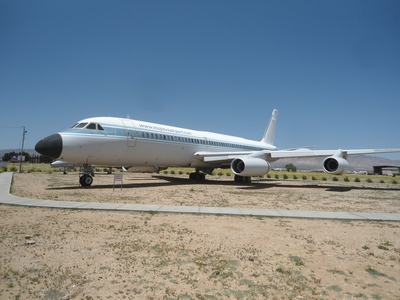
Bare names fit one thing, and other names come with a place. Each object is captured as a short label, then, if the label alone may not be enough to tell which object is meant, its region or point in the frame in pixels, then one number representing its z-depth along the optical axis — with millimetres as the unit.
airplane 15578
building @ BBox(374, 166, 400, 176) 83769
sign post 14327
